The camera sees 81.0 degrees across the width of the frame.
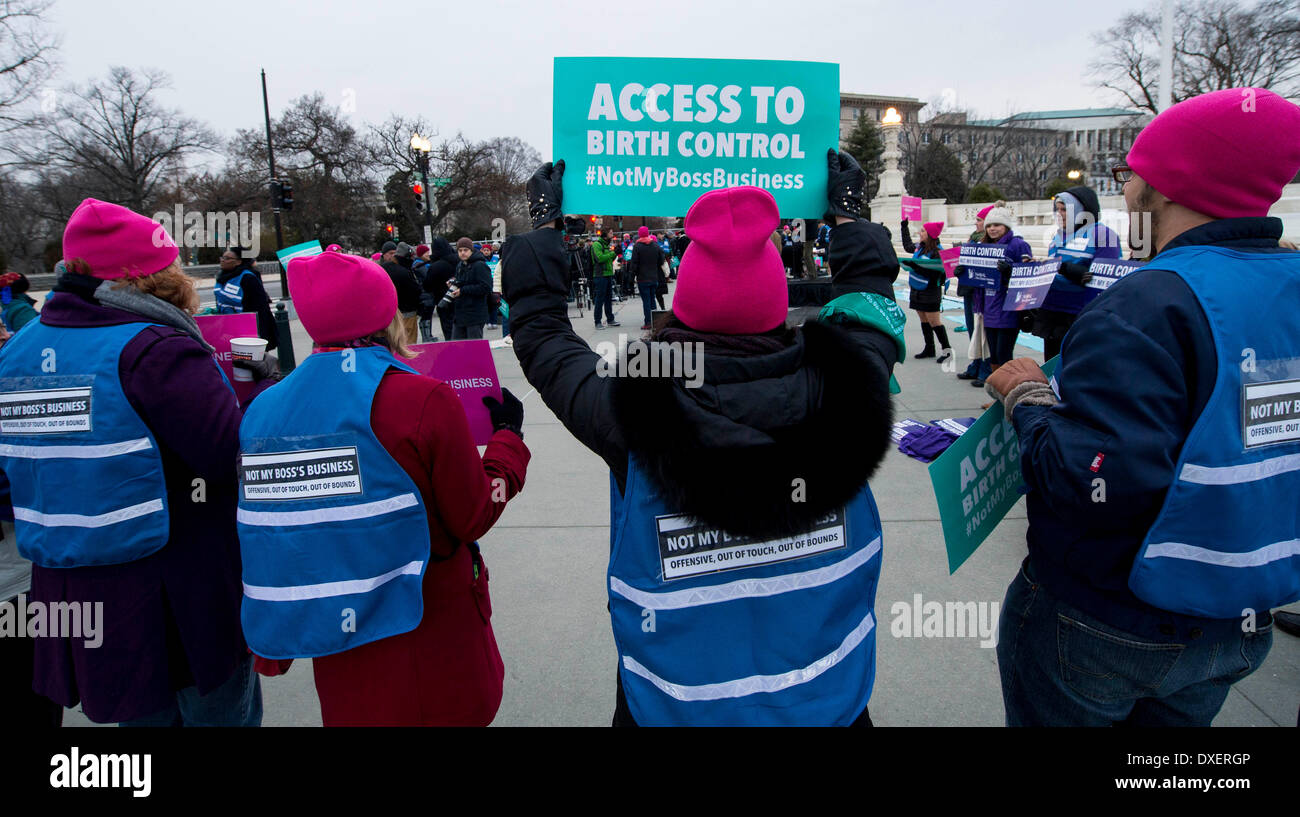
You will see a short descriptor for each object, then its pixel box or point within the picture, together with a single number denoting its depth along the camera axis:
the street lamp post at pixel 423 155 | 16.80
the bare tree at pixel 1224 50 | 37.88
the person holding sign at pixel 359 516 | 1.78
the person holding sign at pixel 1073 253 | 6.12
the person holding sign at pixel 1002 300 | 7.62
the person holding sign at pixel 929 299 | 9.71
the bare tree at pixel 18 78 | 31.11
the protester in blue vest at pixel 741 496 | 1.42
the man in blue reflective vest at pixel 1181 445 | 1.48
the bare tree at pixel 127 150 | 43.50
